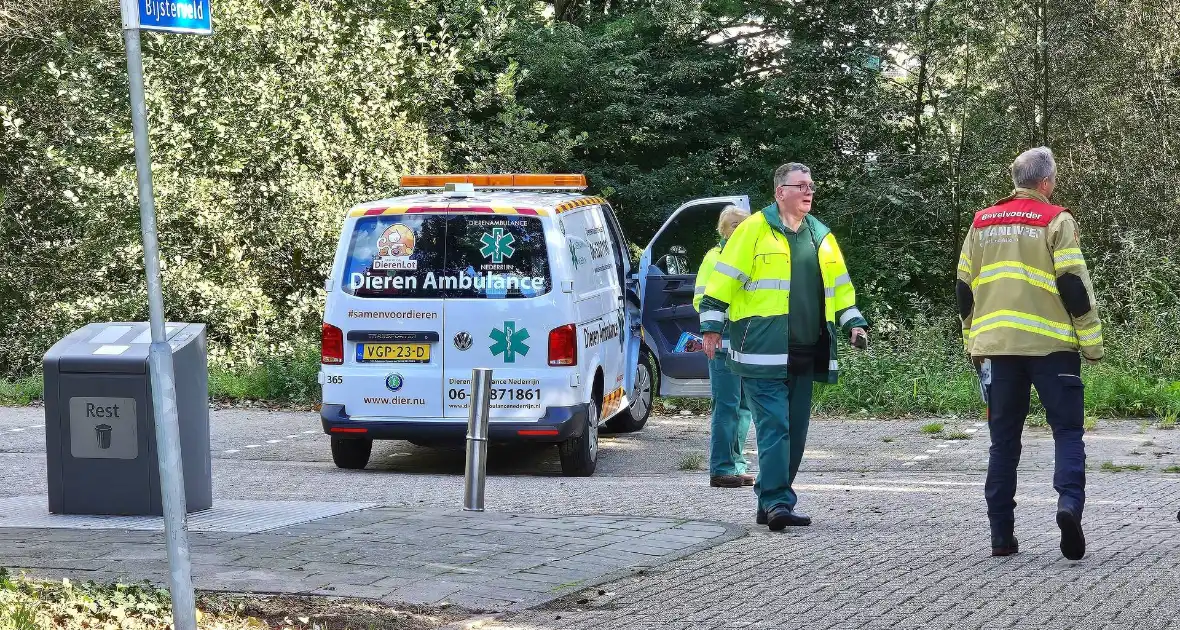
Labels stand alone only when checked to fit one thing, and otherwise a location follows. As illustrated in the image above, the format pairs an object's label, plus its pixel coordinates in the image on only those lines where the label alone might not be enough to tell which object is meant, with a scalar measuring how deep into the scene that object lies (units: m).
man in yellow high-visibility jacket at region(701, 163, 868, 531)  15.03
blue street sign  9.28
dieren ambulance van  19.95
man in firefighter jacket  13.08
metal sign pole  9.16
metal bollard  16.25
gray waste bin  15.27
